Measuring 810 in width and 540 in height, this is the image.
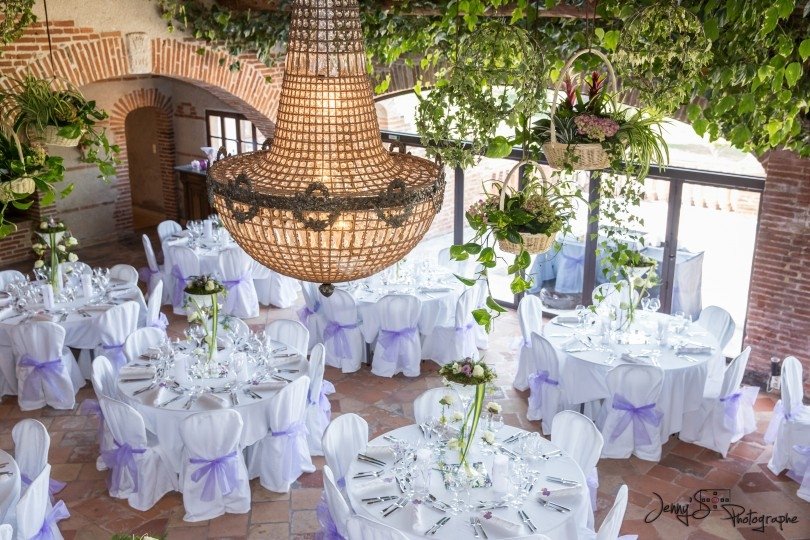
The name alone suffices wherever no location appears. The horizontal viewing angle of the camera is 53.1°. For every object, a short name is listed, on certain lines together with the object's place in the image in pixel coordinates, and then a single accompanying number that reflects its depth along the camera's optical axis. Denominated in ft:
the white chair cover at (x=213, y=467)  18.54
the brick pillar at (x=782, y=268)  23.95
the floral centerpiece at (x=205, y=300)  20.65
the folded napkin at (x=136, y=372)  21.11
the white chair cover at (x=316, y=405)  21.80
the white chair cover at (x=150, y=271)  32.71
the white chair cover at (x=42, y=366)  23.99
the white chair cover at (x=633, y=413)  21.45
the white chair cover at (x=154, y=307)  27.12
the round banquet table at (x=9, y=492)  15.60
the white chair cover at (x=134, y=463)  19.06
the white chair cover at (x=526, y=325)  25.52
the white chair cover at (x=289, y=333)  23.71
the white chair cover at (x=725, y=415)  22.15
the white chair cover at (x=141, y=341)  22.69
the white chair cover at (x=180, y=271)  32.09
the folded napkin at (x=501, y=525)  14.71
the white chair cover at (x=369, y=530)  14.19
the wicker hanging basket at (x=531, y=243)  13.29
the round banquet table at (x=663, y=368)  22.25
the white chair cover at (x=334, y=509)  15.55
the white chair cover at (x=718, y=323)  24.76
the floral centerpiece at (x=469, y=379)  15.83
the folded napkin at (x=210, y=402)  19.54
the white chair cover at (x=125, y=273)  28.76
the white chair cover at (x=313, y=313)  28.68
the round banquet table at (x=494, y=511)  14.83
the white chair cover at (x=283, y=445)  19.86
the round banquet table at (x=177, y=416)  19.43
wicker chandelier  6.54
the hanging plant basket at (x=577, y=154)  13.52
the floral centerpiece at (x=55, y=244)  26.12
